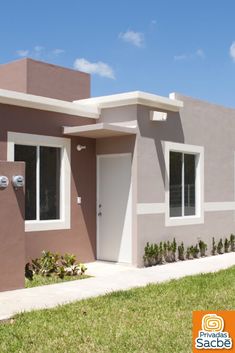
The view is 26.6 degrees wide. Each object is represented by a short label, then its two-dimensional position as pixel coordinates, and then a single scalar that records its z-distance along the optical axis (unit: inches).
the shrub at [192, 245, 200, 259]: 549.0
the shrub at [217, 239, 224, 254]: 591.8
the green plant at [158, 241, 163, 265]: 500.1
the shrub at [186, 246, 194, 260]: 542.6
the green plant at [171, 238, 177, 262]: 519.1
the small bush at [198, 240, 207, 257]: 562.8
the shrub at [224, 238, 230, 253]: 604.1
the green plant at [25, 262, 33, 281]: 403.2
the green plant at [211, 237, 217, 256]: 584.4
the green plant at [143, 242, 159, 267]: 482.9
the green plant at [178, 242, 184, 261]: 529.8
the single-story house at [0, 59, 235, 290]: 447.2
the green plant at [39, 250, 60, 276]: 419.5
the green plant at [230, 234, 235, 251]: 615.8
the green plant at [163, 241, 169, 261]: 508.4
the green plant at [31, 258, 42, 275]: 423.7
